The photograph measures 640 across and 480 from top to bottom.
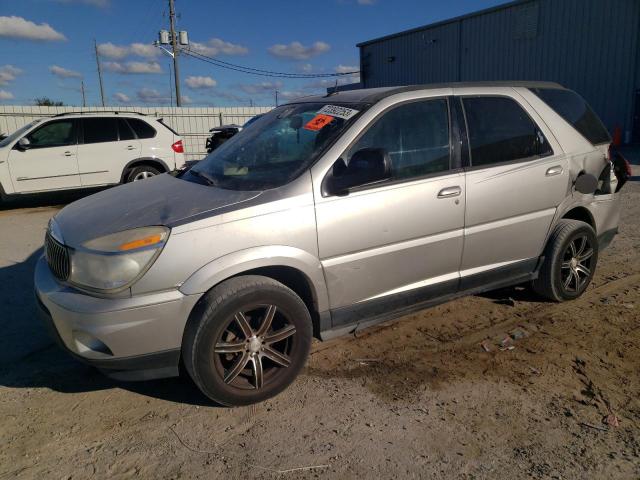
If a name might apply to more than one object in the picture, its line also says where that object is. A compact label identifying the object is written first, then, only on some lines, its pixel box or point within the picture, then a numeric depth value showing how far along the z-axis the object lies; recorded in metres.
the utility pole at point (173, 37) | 33.28
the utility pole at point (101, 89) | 59.03
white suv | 9.60
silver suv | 2.74
